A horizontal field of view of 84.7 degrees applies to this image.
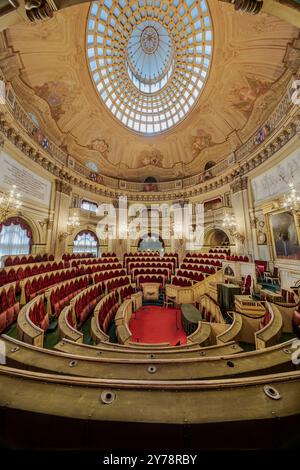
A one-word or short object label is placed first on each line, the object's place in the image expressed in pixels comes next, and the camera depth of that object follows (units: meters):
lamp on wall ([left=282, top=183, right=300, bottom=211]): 5.95
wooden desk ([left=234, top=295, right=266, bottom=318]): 4.60
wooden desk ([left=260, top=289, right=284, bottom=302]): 5.15
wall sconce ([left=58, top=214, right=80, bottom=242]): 11.34
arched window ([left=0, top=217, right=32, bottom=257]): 7.51
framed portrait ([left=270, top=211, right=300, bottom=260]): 6.92
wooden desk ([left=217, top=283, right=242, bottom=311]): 5.60
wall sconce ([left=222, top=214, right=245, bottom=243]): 10.25
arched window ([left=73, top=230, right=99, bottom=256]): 12.43
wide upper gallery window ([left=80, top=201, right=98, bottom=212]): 13.23
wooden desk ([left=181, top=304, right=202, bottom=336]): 5.19
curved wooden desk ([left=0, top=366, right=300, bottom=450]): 1.12
